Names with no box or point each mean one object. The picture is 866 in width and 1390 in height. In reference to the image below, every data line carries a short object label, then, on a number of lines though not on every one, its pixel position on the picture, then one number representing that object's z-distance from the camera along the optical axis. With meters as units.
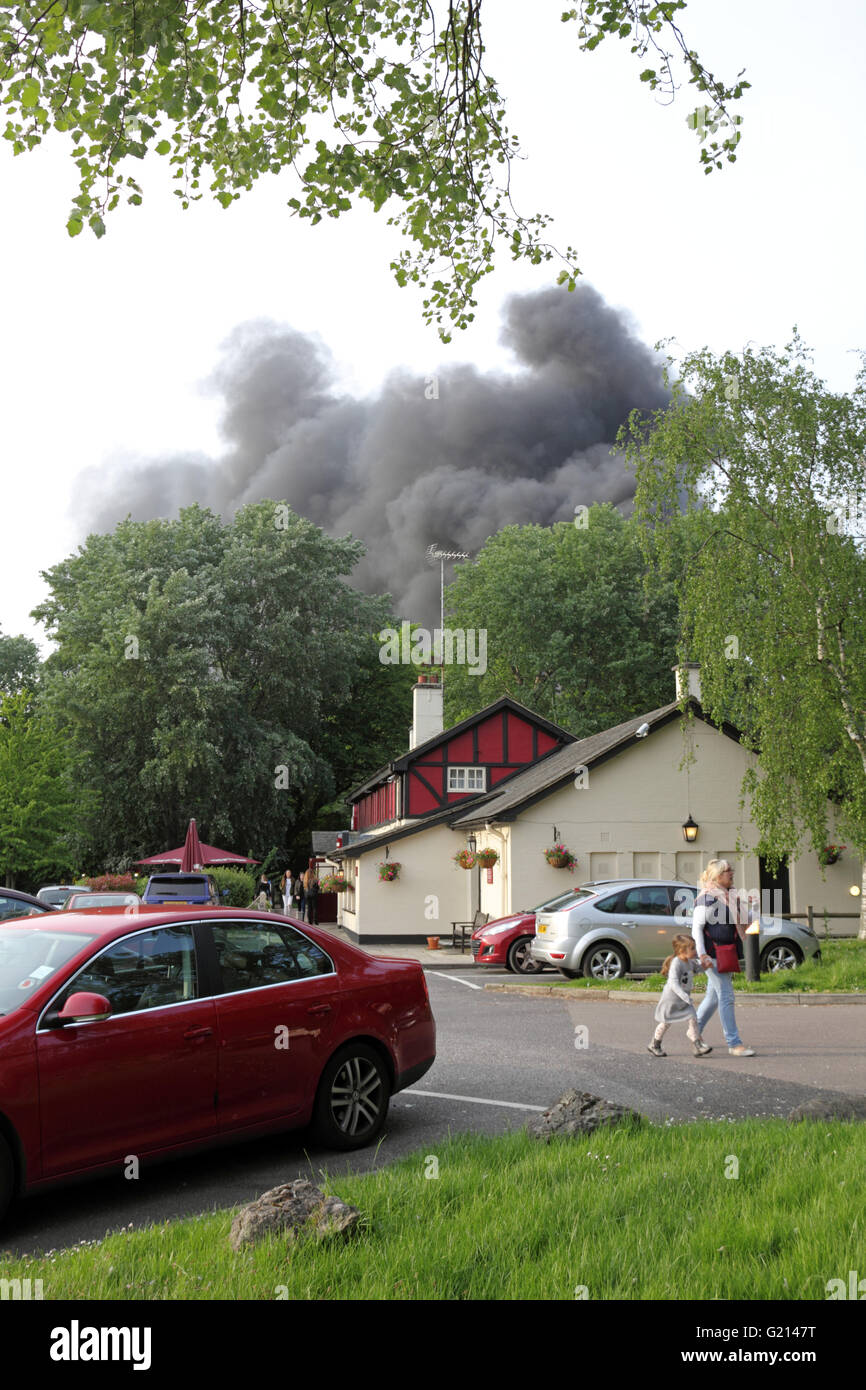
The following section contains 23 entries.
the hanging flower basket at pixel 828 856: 25.49
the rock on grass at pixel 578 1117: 6.66
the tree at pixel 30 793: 37.22
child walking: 10.78
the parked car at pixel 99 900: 19.61
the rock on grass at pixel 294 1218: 4.52
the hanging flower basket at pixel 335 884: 36.97
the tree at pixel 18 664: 69.94
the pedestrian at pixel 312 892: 37.56
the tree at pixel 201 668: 46.12
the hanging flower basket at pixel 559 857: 27.81
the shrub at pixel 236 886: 37.34
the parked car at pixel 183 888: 24.33
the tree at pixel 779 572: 22.38
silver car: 18.06
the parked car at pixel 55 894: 28.83
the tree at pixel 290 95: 6.52
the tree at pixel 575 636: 53.84
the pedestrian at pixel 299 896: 37.66
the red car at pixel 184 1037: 5.45
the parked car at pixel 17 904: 16.17
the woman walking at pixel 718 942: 10.42
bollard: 16.38
